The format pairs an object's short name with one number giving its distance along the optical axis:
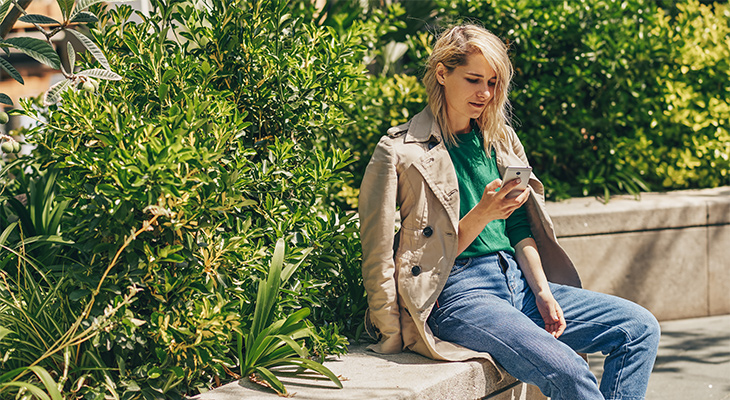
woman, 2.88
